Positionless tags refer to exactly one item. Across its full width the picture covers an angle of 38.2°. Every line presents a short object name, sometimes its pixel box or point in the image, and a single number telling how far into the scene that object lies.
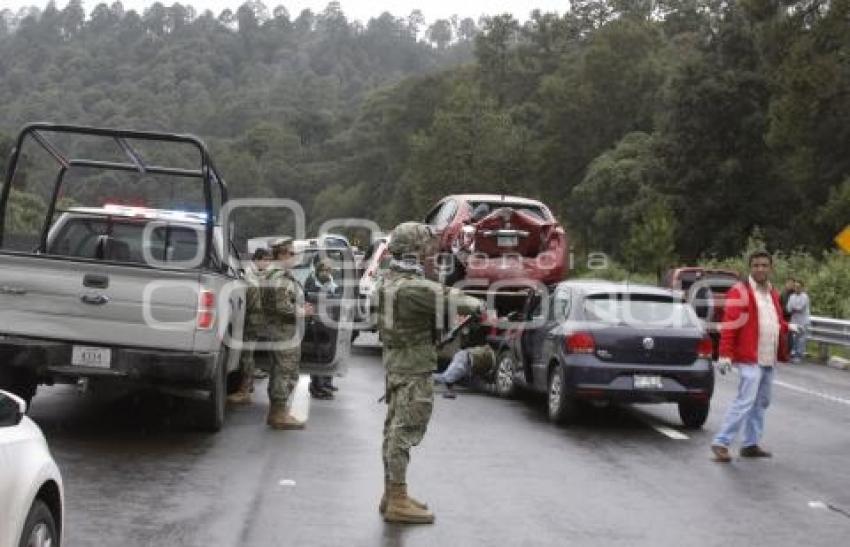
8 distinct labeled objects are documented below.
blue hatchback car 12.05
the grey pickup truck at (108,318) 9.70
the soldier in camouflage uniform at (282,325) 11.62
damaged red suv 16.72
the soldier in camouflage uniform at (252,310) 11.94
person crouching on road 14.85
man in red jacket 10.60
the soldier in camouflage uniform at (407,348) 7.80
